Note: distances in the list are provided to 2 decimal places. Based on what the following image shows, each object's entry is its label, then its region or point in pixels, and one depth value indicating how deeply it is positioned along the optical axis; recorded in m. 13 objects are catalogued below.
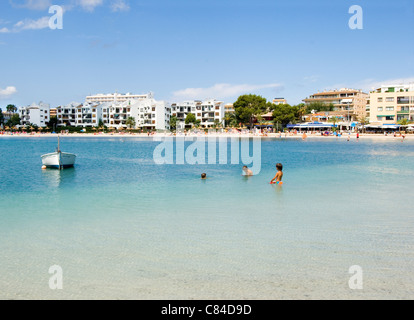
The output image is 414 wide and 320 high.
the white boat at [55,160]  31.23
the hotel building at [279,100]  172.38
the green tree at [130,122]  128.88
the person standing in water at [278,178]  21.51
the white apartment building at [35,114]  143.12
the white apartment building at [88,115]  139.50
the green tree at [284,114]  113.12
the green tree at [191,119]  130.62
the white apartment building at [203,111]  135.15
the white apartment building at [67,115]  142.75
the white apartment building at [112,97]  180.50
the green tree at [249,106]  115.75
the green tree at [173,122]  128.88
